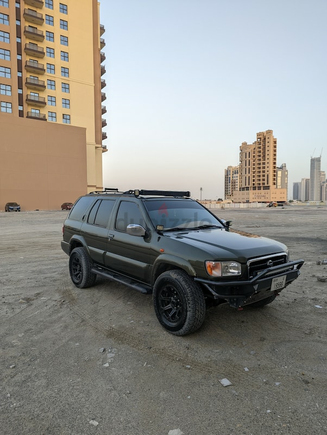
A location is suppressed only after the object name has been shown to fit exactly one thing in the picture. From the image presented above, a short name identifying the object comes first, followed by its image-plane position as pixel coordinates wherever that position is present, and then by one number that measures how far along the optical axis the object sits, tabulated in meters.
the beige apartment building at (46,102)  45.94
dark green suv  3.36
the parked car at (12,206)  42.09
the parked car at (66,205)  47.10
